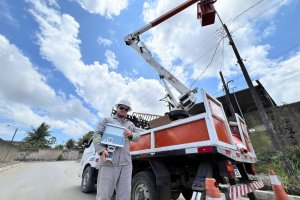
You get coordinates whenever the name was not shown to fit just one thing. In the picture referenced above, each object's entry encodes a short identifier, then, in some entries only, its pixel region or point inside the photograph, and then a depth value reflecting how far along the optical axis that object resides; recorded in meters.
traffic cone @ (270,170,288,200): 3.20
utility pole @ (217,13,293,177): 6.21
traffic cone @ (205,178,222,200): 1.93
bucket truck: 2.90
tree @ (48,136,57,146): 50.62
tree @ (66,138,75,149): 53.09
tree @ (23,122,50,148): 45.88
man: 2.69
